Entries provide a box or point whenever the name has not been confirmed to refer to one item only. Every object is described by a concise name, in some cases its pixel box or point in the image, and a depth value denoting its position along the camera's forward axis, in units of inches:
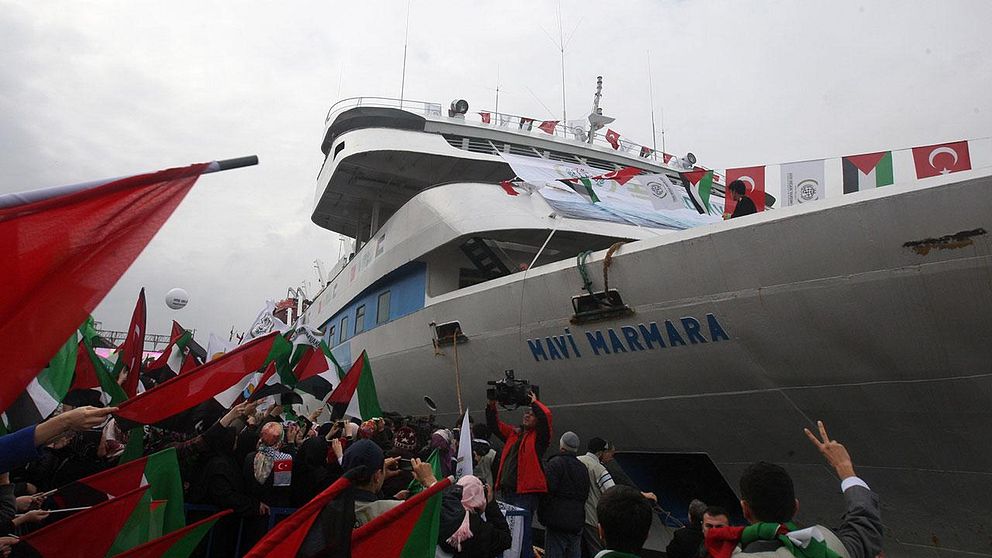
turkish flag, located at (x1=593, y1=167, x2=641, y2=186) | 344.8
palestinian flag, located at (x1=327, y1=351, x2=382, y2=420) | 318.7
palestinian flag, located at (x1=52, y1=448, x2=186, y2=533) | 173.9
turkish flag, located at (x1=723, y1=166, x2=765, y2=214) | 273.1
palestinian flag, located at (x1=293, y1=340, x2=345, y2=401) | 334.3
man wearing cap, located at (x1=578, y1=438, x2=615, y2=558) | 210.8
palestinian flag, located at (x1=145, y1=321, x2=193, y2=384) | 350.3
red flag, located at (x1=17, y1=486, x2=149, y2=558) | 148.3
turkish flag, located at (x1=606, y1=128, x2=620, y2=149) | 597.9
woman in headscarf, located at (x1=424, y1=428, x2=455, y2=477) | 226.6
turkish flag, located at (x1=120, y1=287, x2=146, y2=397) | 253.7
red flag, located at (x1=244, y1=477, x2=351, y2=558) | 85.6
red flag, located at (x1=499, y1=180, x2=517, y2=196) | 380.8
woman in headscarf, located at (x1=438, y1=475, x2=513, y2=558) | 138.6
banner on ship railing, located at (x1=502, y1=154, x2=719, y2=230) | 327.0
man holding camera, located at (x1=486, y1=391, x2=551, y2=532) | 203.6
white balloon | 689.6
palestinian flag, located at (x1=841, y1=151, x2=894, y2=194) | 237.9
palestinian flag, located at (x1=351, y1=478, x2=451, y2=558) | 103.2
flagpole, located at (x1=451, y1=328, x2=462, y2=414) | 371.6
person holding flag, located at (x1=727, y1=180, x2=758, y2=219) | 274.1
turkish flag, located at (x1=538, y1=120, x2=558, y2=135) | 591.2
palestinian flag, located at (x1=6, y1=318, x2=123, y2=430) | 138.5
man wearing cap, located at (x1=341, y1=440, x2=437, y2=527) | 128.4
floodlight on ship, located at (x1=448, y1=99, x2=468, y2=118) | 581.9
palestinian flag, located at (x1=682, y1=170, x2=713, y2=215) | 302.3
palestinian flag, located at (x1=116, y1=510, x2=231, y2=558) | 131.5
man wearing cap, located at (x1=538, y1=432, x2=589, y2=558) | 197.2
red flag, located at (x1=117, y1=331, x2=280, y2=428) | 156.5
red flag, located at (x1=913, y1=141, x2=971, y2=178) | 221.9
